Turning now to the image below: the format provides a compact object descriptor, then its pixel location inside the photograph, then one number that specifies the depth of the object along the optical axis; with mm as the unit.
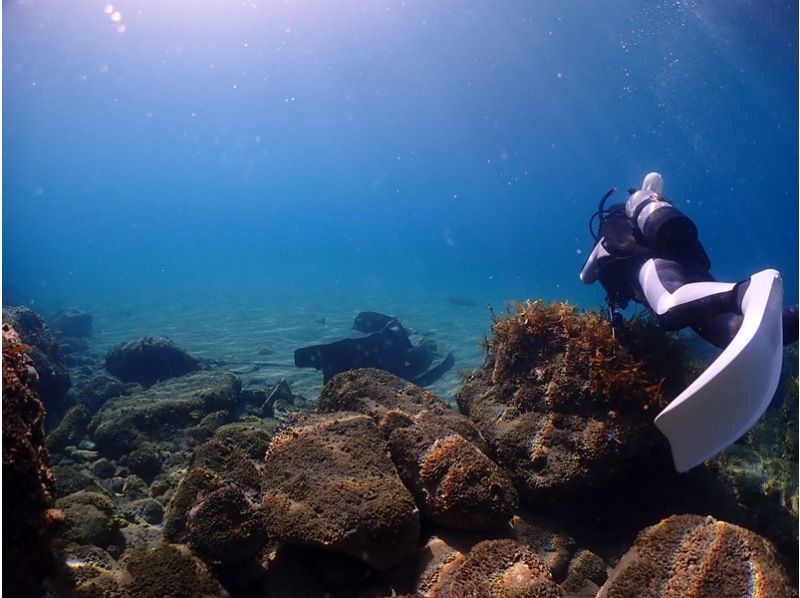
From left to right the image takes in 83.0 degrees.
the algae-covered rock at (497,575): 3123
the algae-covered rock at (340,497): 3457
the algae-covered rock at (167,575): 3098
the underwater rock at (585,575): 3963
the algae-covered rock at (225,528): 3596
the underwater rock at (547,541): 4164
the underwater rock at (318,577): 3635
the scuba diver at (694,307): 3441
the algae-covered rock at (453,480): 3965
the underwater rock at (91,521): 4119
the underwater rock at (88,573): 2830
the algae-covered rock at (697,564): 3066
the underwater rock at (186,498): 3986
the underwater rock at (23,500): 2250
